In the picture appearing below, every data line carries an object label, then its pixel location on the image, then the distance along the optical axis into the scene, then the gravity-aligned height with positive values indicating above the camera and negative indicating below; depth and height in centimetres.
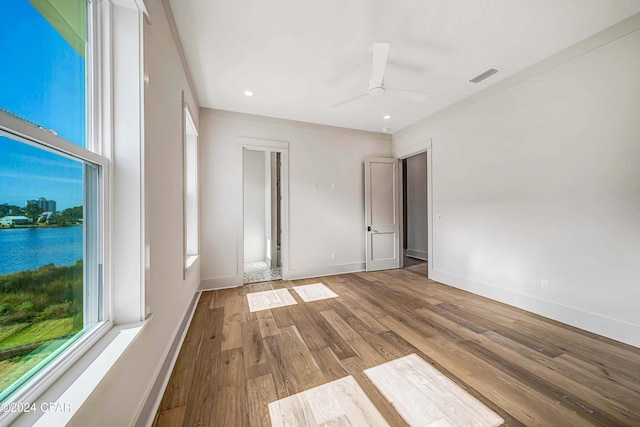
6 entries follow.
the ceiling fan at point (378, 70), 208 +142
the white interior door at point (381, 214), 478 -1
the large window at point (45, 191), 71 +10
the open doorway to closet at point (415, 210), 601 +7
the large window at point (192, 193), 337 +32
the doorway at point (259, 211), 532 +8
